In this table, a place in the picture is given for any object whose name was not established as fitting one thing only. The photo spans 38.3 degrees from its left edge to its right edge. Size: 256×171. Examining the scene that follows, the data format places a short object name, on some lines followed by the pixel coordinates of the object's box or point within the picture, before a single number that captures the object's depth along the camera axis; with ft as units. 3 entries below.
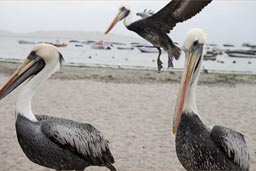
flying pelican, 9.13
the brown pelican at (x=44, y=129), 8.95
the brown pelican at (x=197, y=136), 8.14
